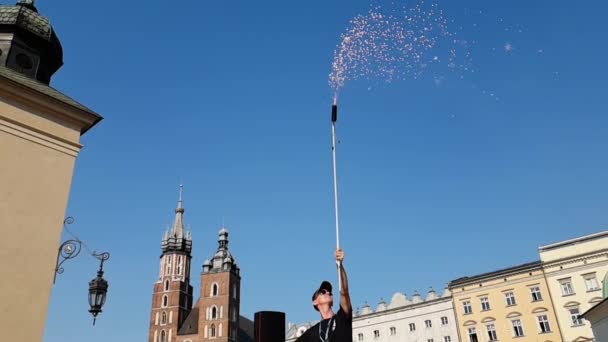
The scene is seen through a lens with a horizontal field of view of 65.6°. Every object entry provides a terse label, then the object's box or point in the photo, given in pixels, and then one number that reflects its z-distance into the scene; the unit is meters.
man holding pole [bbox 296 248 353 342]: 3.76
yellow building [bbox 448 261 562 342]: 40.44
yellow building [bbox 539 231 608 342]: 38.34
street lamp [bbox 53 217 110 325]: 11.30
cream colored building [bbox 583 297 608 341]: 22.72
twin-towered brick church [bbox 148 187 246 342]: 82.88
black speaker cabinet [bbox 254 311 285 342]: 2.70
